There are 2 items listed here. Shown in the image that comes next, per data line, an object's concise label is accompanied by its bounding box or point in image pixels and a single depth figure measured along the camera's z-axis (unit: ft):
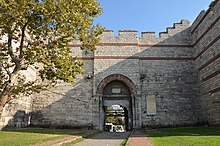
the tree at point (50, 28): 21.72
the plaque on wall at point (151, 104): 49.06
